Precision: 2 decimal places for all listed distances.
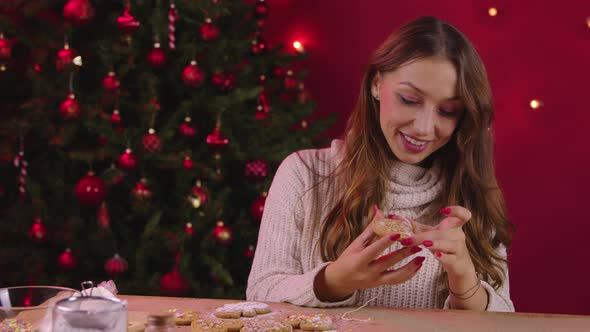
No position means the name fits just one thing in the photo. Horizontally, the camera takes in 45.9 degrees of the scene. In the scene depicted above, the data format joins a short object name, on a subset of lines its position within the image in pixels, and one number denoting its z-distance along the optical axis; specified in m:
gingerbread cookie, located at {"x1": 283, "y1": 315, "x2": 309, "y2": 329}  1.22
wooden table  1.23
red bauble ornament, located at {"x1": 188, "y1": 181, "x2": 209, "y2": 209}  2.57
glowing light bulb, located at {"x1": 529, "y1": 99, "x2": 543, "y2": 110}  3.02
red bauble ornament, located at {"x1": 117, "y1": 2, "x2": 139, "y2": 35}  2.41
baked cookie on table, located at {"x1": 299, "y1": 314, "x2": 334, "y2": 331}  1.18
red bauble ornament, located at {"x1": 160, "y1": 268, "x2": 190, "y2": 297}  2.55
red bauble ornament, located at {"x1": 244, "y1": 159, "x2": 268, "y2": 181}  2.69
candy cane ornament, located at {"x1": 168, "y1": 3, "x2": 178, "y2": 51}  2.49
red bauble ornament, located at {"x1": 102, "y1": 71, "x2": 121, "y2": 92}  2.46
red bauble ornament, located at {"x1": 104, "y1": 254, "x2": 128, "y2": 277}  2.55
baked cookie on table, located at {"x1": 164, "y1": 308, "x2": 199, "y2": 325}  1.22
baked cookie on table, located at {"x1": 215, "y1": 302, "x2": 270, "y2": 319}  1.27
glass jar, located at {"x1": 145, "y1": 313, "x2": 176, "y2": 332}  1.05
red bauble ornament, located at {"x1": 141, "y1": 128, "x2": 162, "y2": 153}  2.47
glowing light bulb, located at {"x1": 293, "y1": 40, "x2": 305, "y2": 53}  3.36
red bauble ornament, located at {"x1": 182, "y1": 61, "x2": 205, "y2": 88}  2.46
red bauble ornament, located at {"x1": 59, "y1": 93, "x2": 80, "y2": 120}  2.42
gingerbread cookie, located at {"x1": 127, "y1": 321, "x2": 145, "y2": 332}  1.14
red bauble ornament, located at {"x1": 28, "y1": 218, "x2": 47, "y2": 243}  2.50
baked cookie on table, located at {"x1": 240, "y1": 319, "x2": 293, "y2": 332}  1.16
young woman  1.59
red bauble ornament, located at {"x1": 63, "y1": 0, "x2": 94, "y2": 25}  2.40
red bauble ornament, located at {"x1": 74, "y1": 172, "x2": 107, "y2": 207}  2.43
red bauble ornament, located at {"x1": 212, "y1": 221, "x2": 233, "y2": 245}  2.59
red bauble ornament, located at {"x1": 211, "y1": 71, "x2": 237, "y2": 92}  2.60
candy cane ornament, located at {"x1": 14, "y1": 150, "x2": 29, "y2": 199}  2.53
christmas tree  2.52
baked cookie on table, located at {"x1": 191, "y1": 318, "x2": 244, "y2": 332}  1.16
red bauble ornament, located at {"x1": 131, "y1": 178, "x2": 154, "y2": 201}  2.51
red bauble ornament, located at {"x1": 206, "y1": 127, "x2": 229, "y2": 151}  2.54
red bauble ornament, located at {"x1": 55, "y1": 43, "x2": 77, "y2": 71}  2.46
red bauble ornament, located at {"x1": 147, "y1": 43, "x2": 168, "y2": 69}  2.48
